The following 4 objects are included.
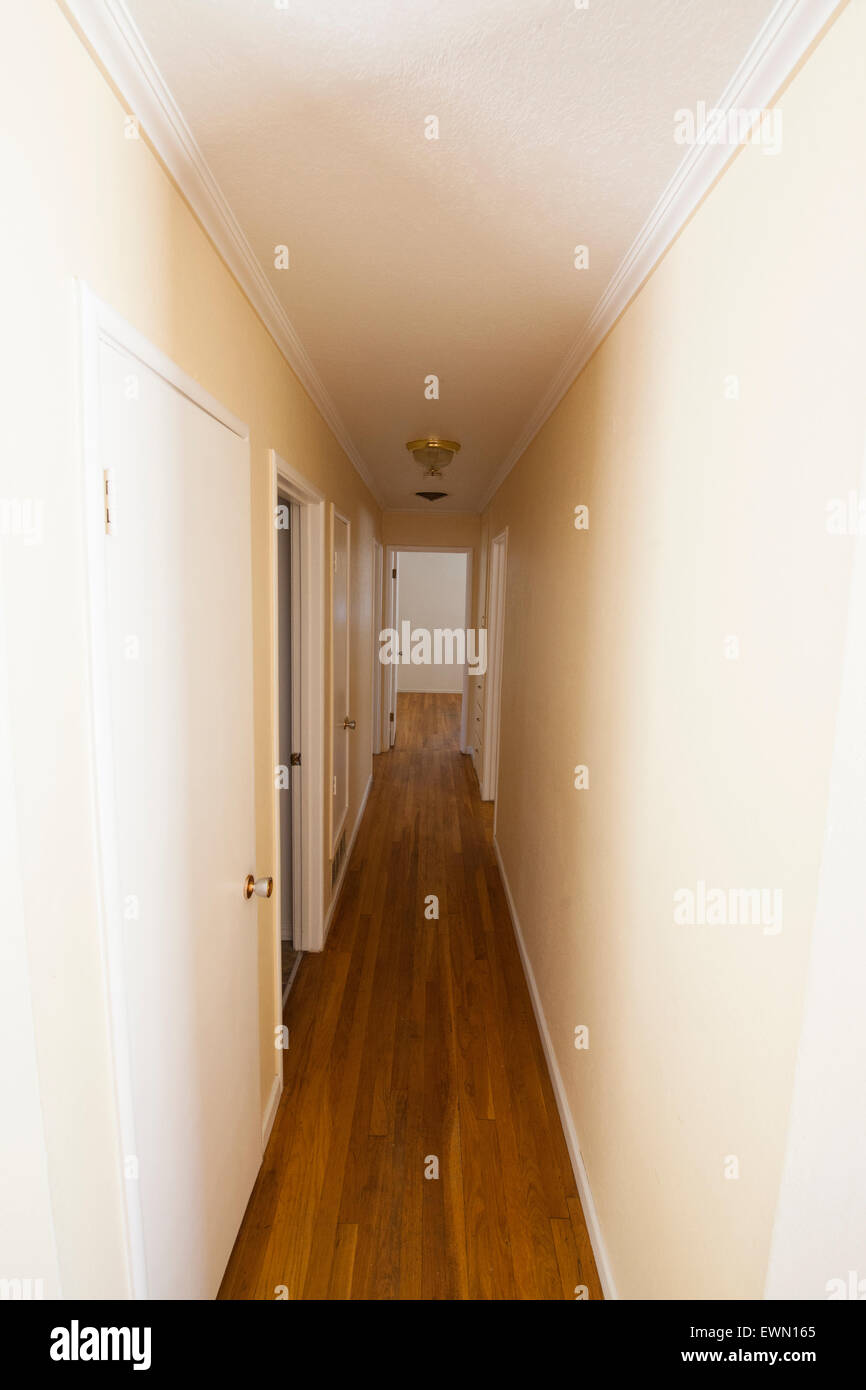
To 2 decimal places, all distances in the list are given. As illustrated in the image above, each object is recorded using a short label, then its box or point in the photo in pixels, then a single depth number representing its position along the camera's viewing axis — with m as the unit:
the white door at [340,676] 3.51
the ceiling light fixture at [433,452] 3.35
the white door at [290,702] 2.83
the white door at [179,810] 1.04
